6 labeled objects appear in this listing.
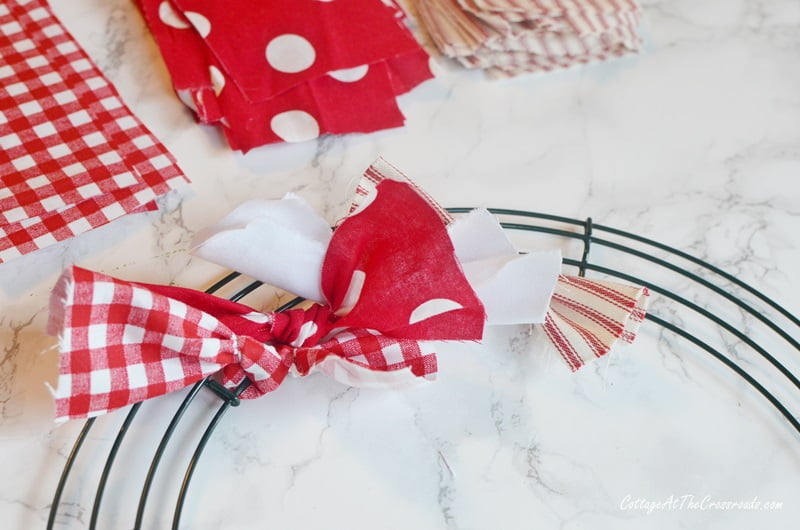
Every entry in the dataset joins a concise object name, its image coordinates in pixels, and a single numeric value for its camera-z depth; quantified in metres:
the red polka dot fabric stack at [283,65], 0.66
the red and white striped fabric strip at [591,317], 0.51
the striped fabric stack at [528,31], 0.71
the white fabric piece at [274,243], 0.48
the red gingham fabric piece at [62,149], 0.58
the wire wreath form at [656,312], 0.48
